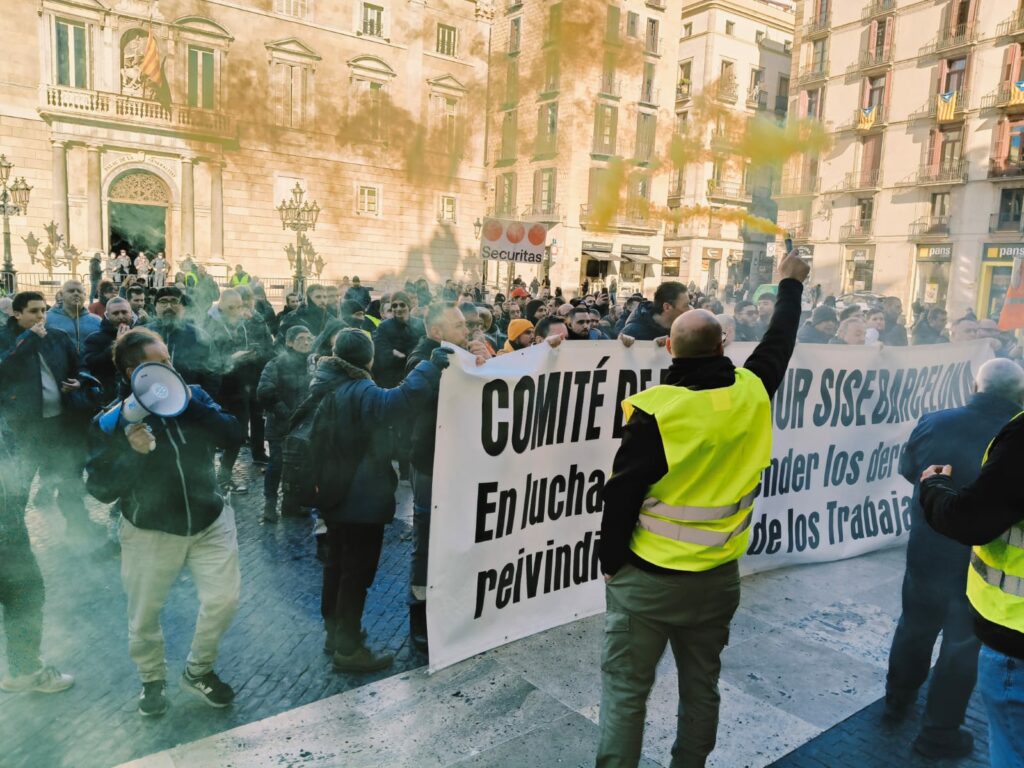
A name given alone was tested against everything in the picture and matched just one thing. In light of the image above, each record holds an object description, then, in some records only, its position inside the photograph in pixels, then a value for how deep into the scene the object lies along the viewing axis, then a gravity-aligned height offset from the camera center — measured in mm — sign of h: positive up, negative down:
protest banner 3791 -1191
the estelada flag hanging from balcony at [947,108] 30734 +7878
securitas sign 11883 +543
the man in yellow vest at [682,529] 2463 -849
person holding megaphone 3234 -1124
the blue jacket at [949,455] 3332 -749
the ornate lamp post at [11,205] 11816 +870
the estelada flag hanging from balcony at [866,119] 32125 +7575
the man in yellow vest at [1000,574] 2027 -794
